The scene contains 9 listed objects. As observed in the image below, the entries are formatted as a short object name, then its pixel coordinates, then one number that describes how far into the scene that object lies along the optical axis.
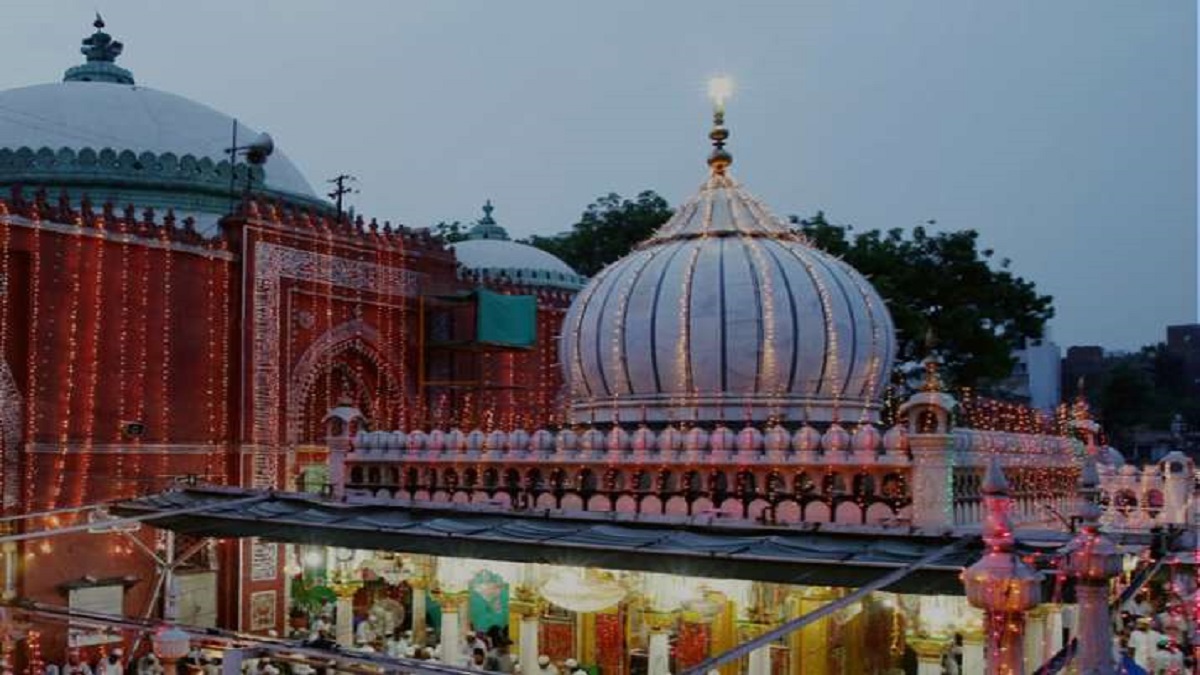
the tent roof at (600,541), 8.80
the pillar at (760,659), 11.39
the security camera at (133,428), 17.08
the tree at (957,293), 27.00
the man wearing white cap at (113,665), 14.45
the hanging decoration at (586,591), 11.47
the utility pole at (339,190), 23.36
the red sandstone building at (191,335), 16.14
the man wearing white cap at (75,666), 14.69
